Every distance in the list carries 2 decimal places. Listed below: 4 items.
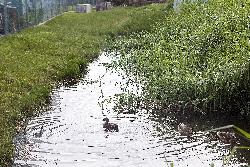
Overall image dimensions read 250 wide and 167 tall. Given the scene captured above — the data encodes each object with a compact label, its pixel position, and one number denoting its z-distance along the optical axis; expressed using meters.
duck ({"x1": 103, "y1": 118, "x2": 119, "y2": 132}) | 11.82
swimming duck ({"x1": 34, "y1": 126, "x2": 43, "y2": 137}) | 11.46
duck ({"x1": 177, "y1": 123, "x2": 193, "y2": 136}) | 11.42
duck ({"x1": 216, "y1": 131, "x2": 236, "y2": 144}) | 10.86
